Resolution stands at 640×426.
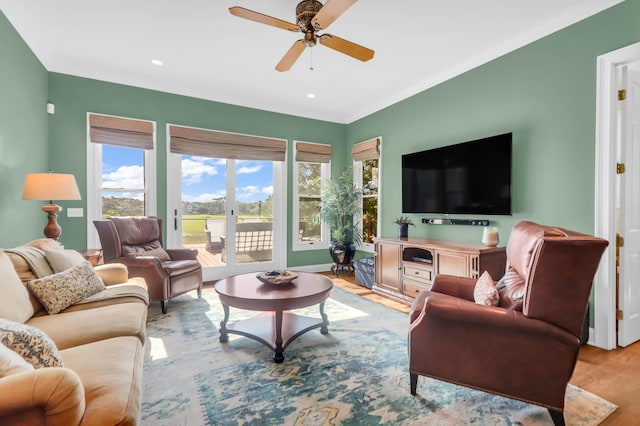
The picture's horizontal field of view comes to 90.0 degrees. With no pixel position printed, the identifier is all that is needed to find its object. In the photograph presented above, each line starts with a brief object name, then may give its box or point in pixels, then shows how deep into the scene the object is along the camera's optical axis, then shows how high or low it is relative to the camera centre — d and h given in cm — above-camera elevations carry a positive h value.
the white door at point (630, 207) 251 +3
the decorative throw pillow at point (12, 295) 165 -47
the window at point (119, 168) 395 +54
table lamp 280 +19
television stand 304 -57
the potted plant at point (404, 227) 414 -22
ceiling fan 206 +131
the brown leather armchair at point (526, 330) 151 -61
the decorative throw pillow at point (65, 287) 197 -51
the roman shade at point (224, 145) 445 +97
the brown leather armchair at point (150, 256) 324 -51
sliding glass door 458 -2
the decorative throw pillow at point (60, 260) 225 -37
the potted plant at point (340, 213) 514 -5
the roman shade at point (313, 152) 539 +99
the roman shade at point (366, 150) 504 +99
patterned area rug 170 -110
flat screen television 322 +36
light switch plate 381 -3
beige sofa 94 -64
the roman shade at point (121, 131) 392 +99
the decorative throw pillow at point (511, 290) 170 -46
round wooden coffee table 229 -68
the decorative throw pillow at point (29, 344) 112 -49
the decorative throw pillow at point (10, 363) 98 -49
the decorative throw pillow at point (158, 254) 352 -49
